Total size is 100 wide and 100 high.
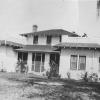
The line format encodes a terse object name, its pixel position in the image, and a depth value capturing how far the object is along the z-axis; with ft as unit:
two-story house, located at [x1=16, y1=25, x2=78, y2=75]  82.33
